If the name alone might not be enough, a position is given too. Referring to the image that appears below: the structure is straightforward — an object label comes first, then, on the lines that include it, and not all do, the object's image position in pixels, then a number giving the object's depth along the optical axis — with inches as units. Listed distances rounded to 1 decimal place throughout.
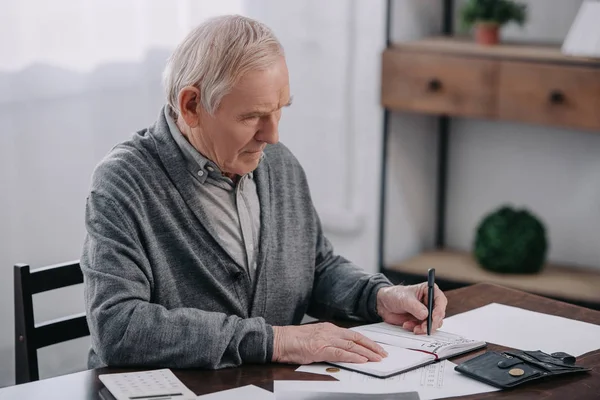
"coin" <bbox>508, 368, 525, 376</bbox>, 93.1
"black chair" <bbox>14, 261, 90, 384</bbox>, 103.4
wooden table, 91.1
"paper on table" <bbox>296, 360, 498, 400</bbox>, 91.5
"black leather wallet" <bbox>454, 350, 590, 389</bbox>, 92.7
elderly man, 95.6
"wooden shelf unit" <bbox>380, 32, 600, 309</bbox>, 150.6
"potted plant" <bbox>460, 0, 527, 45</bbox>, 162.1
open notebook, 94.5
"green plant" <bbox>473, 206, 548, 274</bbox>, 162.8
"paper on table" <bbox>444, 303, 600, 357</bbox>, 99.7
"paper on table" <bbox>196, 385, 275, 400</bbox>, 90.2
